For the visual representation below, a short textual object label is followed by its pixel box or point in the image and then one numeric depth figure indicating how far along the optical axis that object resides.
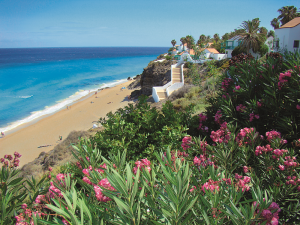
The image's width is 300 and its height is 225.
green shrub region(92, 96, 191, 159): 3.95
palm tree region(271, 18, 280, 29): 48.51
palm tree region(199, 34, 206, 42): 67.44
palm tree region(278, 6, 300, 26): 38.31
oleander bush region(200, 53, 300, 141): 3.31
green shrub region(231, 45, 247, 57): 28.87
